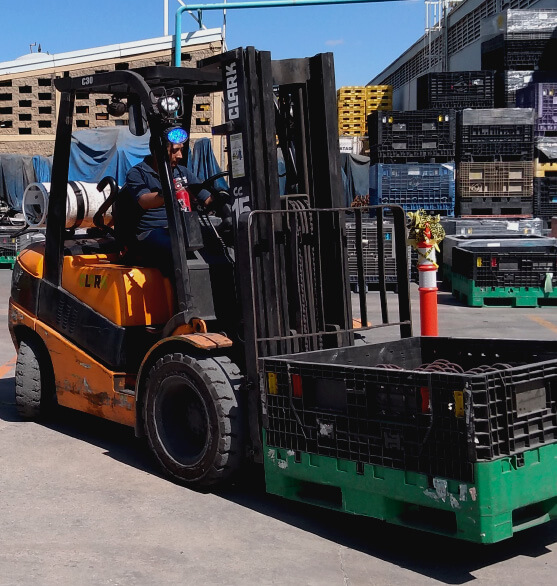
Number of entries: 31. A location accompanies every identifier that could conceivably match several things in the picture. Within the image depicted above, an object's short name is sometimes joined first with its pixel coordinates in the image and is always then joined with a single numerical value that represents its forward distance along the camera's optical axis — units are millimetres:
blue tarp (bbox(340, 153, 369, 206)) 30719
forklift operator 6426
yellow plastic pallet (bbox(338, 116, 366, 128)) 33094
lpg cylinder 7309
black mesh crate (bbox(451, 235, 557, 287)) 15492
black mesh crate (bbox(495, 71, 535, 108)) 23312
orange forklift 5719
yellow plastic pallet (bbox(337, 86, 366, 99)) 32188
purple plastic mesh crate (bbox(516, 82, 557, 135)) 21625
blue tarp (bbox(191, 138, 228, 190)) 26719
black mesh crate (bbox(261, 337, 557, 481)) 4438
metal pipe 21219
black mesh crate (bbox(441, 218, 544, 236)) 19578
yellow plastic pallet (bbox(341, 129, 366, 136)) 33006
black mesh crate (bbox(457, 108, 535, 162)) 20250
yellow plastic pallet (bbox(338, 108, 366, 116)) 32875
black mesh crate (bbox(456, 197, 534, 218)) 20297
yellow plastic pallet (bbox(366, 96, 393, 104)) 32922
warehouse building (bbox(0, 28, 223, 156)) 32938
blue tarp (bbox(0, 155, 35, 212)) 29969
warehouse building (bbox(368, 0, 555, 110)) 30656
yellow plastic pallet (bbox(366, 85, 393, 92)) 32934
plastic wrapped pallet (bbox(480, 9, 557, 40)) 23969
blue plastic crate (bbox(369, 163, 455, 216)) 20292
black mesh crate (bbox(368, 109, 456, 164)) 20469
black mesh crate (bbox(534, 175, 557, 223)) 20766
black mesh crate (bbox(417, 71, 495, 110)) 23641
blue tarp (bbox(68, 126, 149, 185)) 27375
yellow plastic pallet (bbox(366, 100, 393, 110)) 32938
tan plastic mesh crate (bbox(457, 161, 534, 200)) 20250
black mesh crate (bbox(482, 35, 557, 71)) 23891
